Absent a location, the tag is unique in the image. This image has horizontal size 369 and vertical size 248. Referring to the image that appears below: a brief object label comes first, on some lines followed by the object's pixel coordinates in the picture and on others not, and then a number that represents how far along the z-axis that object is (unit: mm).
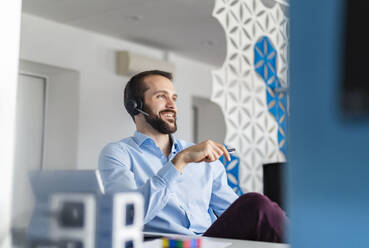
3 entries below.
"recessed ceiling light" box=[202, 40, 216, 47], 5127
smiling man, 1455
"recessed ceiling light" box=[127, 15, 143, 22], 4339
